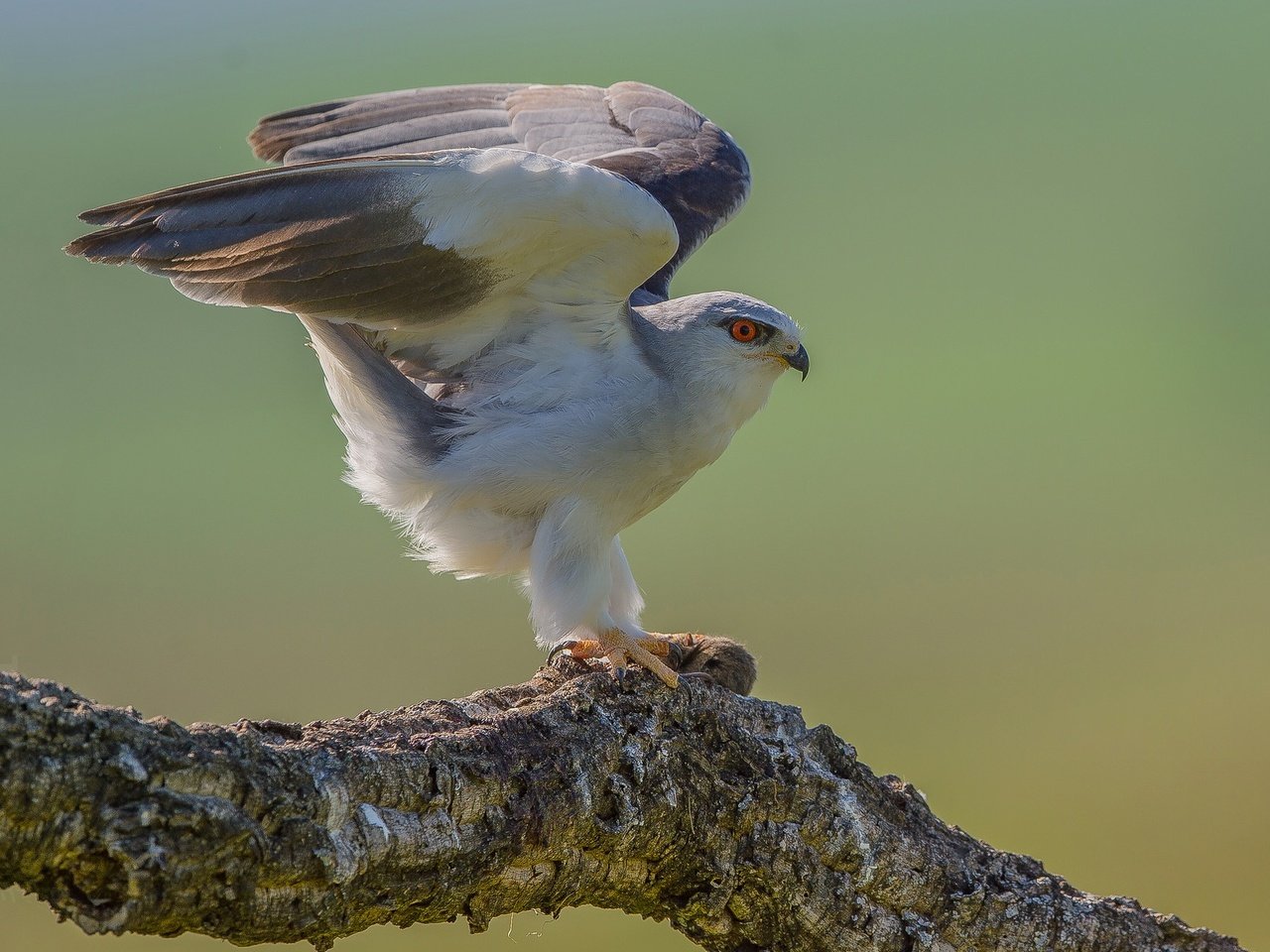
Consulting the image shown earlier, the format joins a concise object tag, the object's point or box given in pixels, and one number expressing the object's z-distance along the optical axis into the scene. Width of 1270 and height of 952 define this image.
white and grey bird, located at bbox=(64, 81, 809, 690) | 10.06
